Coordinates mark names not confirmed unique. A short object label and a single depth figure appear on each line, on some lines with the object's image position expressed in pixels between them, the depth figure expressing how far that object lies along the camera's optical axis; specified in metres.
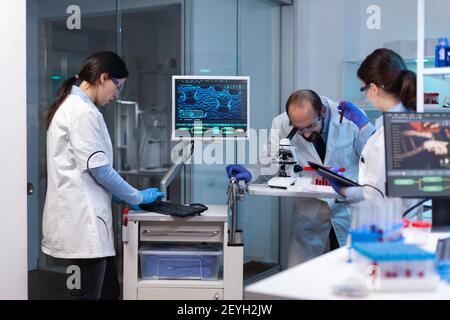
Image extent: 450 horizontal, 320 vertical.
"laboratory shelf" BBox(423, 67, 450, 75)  2.63
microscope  3.21
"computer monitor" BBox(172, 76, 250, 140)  3.26
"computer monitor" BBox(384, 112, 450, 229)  2.21
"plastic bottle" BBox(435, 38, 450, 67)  2.83
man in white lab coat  3.62
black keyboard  2.94
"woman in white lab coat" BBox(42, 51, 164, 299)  2.77
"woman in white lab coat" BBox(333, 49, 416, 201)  2.46
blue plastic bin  3.01
